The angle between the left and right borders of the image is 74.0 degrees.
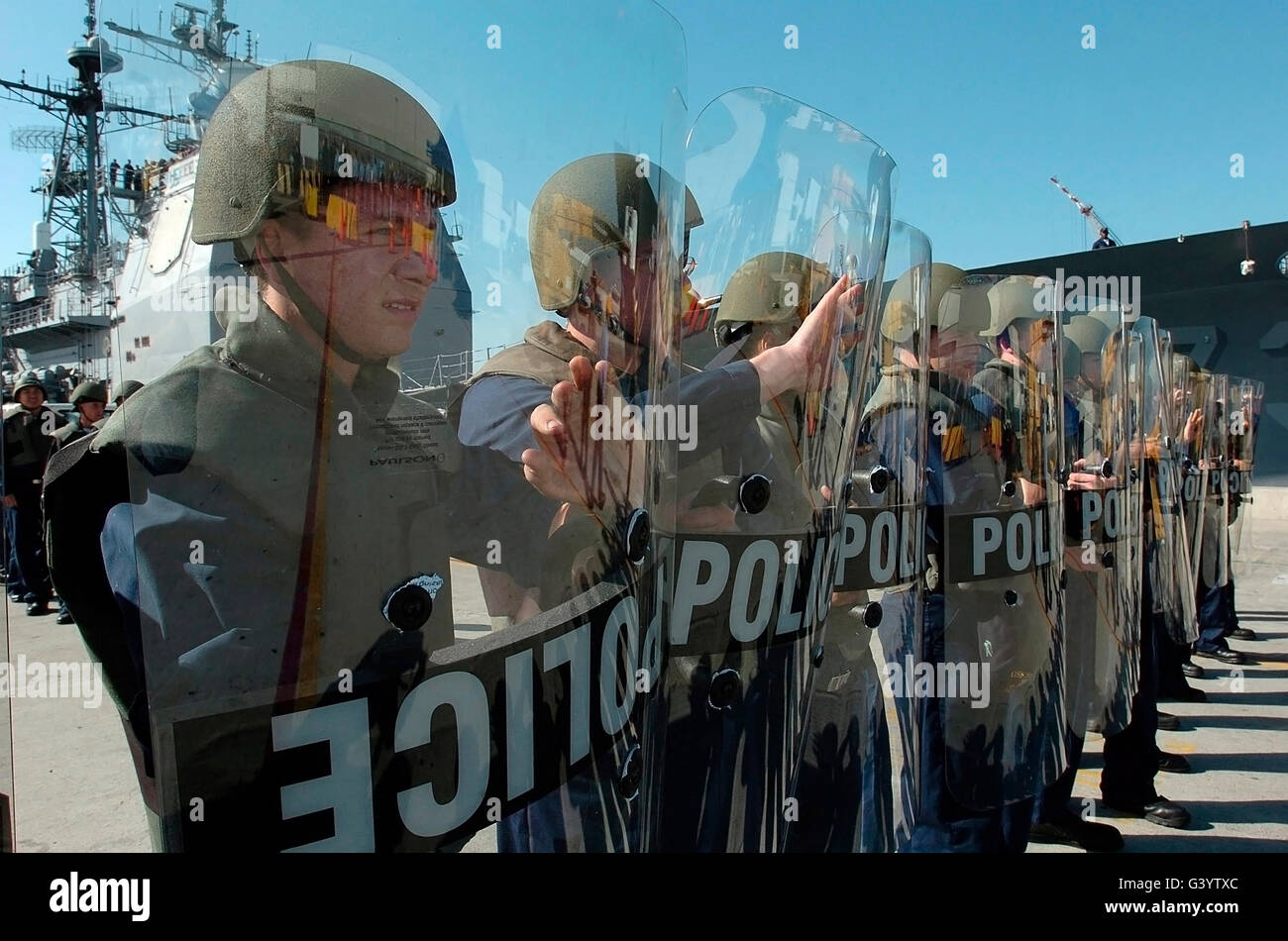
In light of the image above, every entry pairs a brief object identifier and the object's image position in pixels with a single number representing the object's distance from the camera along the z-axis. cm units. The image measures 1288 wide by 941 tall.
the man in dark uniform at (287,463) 79
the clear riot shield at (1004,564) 261
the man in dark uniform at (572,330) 96
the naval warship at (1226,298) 1448
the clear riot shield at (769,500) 153
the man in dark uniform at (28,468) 638
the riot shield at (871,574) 207
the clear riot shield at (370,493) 79
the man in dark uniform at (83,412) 502
